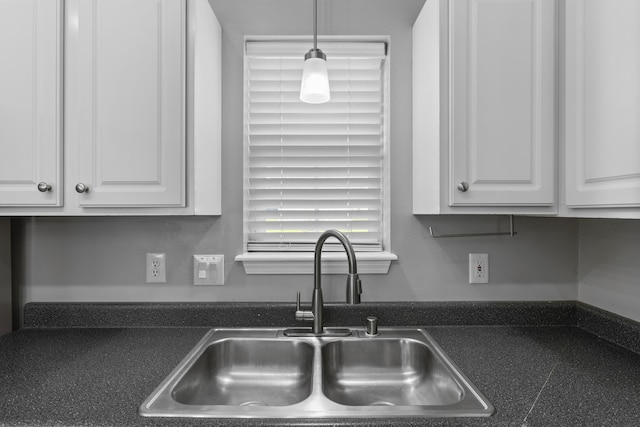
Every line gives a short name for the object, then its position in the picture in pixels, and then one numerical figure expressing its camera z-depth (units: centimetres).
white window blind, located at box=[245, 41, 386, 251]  152
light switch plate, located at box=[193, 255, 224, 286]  143
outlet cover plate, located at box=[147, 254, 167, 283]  143
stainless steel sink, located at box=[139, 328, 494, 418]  113
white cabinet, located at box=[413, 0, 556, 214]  114
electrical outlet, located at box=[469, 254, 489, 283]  145
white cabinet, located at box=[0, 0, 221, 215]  112
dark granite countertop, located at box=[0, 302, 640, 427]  77
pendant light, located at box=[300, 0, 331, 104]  111
